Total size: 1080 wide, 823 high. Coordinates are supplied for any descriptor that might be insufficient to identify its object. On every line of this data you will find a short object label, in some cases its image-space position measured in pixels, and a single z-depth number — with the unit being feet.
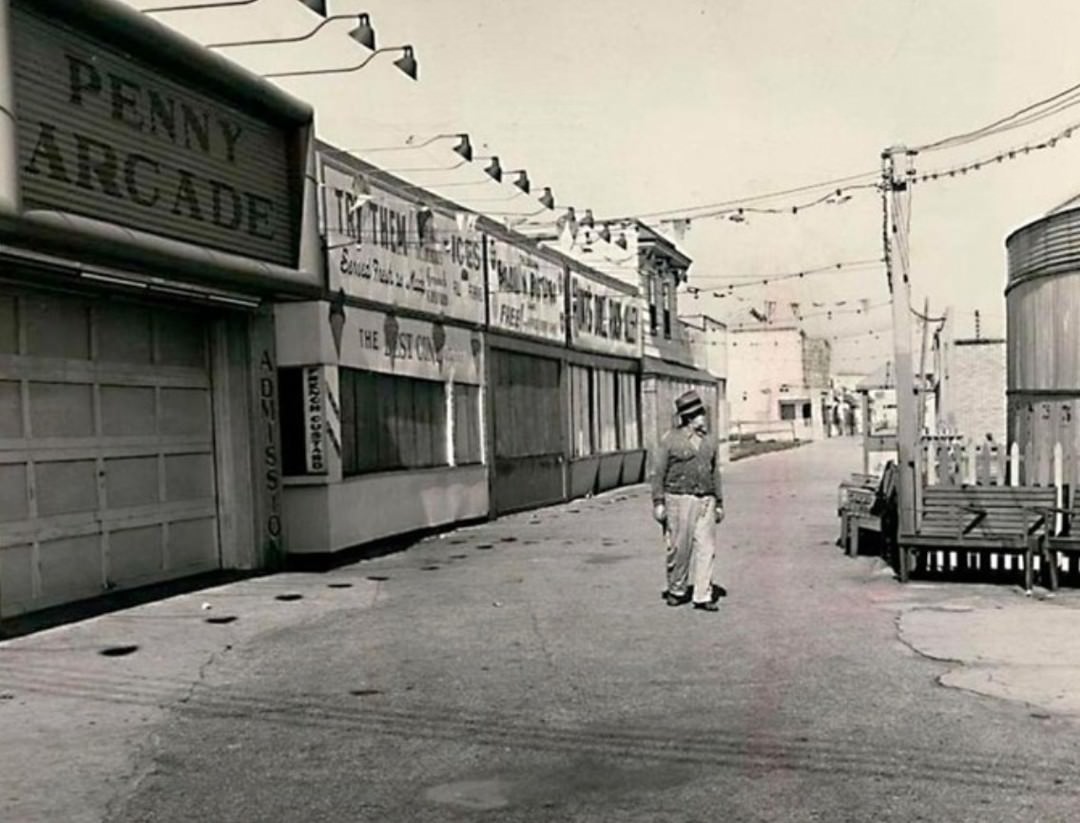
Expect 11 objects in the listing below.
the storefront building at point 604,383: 86.99
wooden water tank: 54.80
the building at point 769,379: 298.15
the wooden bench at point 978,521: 38.91
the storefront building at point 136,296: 31.37
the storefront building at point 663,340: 107.14
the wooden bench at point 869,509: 45.85
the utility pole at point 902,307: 41.32
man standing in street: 35.65
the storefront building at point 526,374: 69.41
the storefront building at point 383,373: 47.03
